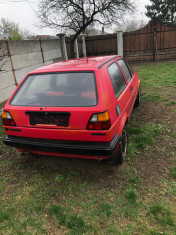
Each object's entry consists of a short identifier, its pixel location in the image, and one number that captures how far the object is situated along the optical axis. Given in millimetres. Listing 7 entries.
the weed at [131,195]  2326
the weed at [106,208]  2185
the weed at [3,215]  2236
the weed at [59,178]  2736
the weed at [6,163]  3253
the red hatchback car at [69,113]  2289
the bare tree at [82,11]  11895
